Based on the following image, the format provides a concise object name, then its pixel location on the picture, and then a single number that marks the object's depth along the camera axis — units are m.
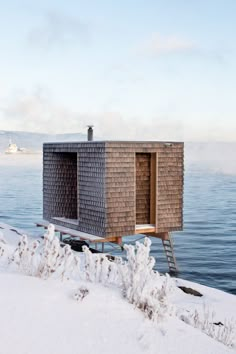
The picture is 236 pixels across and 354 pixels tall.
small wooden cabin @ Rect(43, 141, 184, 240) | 14.94
